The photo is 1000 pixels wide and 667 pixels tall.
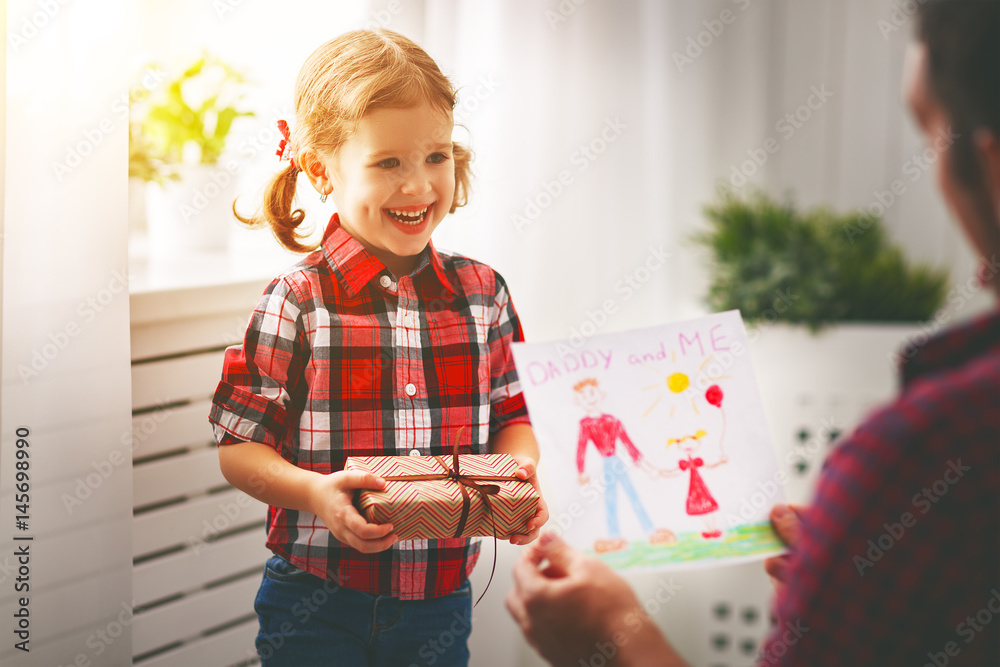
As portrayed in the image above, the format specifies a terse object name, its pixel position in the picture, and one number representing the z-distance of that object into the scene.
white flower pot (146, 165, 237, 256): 1.45
